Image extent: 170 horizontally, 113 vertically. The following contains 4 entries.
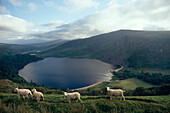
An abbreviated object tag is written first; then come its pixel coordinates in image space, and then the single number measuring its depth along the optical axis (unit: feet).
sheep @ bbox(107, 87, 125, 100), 44.91
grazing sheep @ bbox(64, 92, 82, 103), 41.21
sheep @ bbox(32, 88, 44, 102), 40.02
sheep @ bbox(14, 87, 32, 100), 41.97
